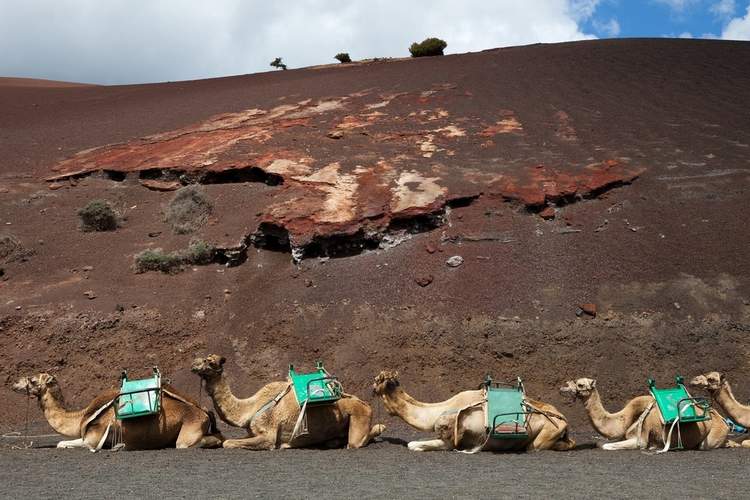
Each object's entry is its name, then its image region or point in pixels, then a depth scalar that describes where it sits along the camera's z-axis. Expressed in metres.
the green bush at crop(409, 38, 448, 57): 52.88
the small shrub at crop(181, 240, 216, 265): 21.28
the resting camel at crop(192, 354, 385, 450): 11.10
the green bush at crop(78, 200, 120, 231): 23.33
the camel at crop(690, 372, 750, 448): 11.66
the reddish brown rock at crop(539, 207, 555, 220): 21.38
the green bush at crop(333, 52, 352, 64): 52.66
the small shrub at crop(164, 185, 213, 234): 22.75
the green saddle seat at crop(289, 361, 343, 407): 10.97
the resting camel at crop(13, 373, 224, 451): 10.97
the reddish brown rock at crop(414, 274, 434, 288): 19.31
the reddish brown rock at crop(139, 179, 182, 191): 25.25
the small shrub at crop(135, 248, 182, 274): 20.98
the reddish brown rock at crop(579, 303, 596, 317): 17.78
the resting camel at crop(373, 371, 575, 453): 10.85
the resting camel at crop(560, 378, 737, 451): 11.03
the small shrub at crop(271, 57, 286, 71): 61.09
